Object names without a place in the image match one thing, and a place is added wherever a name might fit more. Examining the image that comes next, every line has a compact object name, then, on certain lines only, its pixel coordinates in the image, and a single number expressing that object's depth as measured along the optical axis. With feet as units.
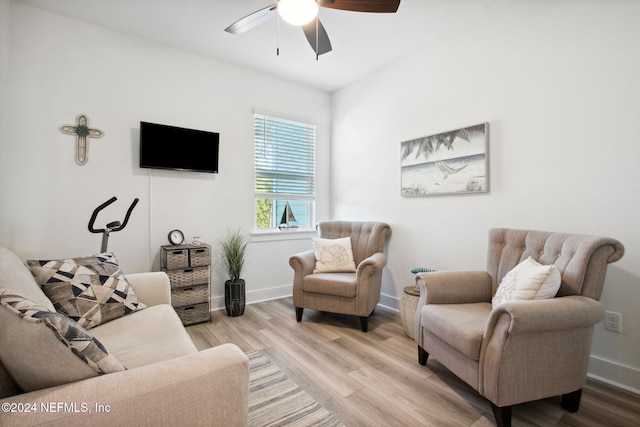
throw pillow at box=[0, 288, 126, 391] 2.52
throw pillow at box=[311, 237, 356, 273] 10.21
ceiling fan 5.37
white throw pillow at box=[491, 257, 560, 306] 5.33
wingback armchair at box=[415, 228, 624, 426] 4.75
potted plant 10.15
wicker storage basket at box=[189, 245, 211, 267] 9.41
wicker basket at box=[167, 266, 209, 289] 9.09
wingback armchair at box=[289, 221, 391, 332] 8.93
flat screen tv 9.27
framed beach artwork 8.38
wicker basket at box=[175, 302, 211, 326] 9.20
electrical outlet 6.25
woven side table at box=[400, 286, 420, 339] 8.31
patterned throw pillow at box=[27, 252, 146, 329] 5.24
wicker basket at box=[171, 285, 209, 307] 9.09
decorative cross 8.47
